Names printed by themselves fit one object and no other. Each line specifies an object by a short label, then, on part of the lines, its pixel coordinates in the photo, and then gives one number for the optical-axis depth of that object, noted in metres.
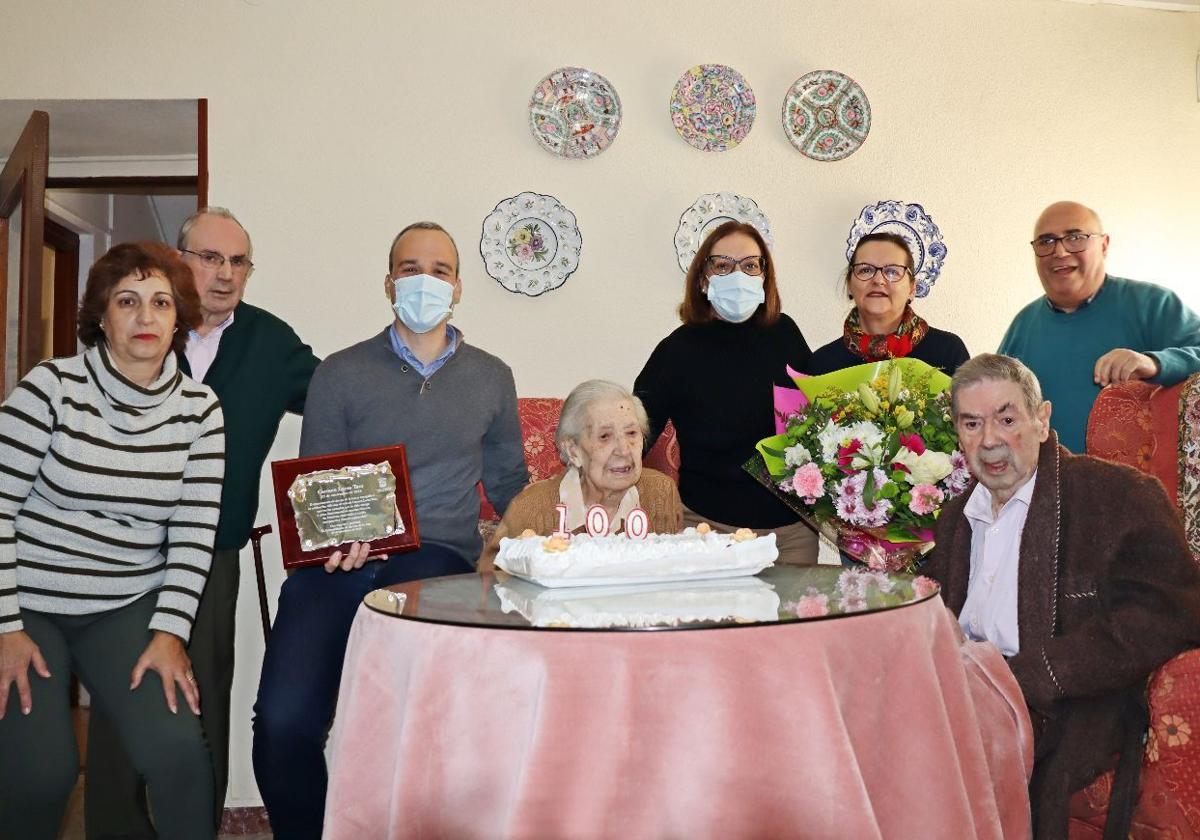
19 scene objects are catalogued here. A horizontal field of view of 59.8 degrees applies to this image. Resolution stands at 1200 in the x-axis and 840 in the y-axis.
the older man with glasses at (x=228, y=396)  2.99
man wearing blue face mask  2.46
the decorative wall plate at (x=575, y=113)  3.93
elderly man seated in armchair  1.94
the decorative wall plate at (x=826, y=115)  4.04
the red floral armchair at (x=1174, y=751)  1.89
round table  1.43
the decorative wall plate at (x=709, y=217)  3.97
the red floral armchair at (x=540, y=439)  3.27
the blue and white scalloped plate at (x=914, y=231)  4.06
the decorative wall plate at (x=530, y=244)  3.92
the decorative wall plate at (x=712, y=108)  3.98
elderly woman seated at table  2.56
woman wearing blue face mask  3.00
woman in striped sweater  2.14
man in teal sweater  3.30
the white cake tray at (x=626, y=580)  1.83
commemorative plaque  2.44
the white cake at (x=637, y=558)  1.84
